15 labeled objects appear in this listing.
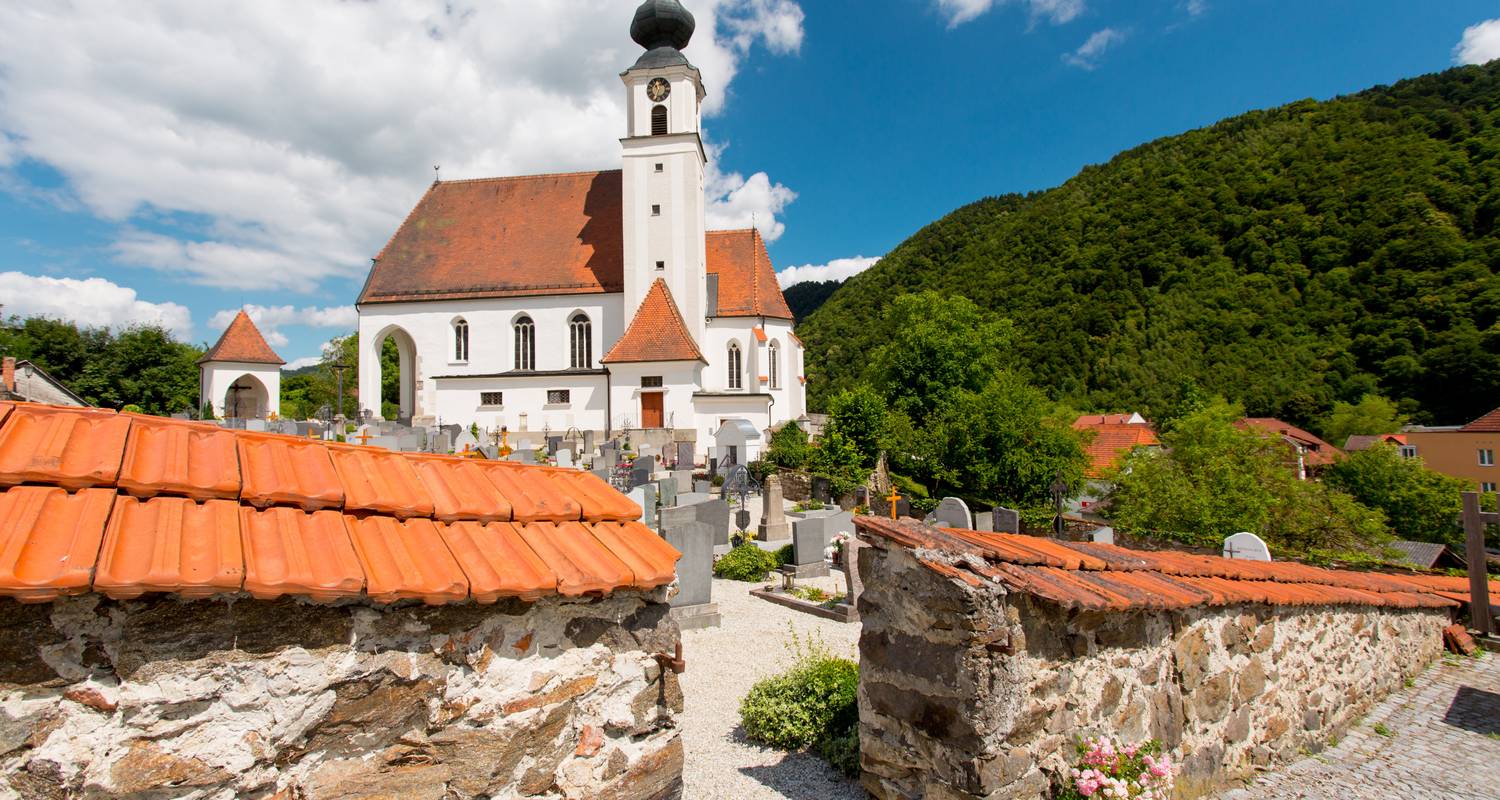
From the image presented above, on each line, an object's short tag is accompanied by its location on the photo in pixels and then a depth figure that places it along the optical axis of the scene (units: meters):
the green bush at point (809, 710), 5.22
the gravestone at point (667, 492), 14.77
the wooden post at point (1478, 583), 8.35
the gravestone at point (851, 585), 9.55
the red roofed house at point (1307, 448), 39.44
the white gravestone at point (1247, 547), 9.80
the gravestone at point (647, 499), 11.34
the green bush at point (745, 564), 11.95
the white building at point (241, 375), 27.28
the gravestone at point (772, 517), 15.10
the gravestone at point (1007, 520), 15.91
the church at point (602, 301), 28.62
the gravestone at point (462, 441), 20.95
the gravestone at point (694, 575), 9.02
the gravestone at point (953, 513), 14.00
